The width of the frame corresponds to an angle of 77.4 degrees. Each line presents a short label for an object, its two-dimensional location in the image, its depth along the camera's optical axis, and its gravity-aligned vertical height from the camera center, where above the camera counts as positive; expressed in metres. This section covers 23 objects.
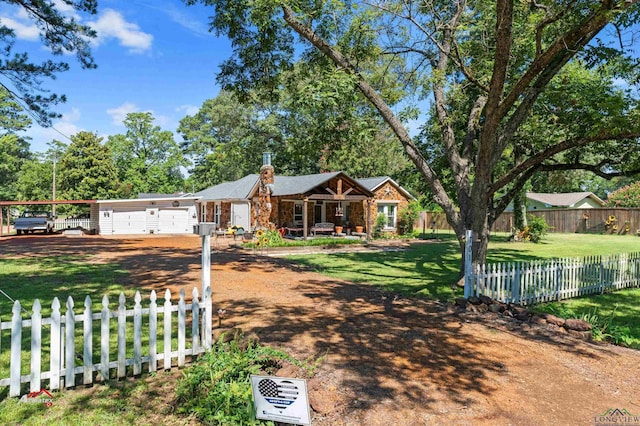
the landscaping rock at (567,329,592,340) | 6.19 -1.87
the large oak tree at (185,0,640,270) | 7.62 +3.94
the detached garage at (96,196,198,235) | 29.25 -0.13
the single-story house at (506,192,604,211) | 40.72 +1.48
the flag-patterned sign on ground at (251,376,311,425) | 3.12 -1.48
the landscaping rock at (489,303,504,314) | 7.40 -1.73
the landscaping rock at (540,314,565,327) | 6.62 -1.76
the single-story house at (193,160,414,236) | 24.25 +0.91
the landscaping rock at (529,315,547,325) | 6.80 -1.81
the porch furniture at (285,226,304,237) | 25.11 -1.07
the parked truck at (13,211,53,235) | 28.28 -0.71
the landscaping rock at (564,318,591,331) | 6.34 -1.76
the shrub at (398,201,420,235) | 29.44 -0.10
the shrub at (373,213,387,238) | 27.42 -0.72
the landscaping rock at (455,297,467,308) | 7.70 -1.70
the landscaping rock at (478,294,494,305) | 7.54 -1.61
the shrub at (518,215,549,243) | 23.77 -0.91
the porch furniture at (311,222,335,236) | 24.77 -0.84
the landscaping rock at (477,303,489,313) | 7.44 -1.74
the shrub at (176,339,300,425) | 3.53 -1.67
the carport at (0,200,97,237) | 26.17 +0.70
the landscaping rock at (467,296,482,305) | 7.60 -1.64
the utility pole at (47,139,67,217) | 55.19 +9.28
